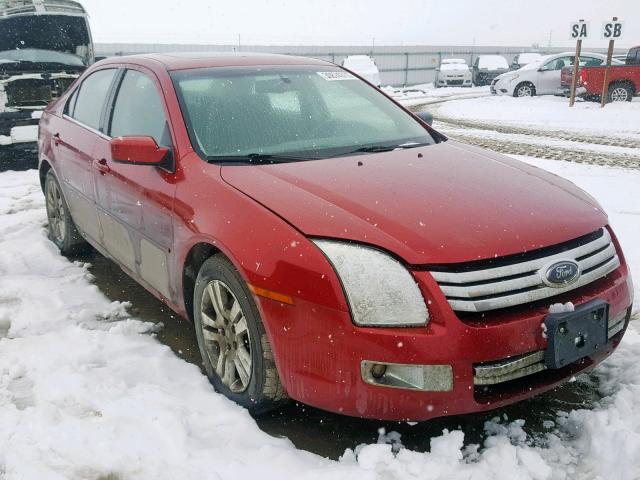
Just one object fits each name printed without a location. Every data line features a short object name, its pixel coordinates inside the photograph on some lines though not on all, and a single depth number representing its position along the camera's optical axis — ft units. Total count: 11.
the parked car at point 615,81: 55.67
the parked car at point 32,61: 26.32
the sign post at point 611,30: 48.93
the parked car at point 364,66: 71.11
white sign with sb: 48.91
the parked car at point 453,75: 93.45
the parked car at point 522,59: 97.44
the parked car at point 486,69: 95.71
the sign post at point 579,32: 49.83
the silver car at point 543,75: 64.23
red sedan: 7.21
